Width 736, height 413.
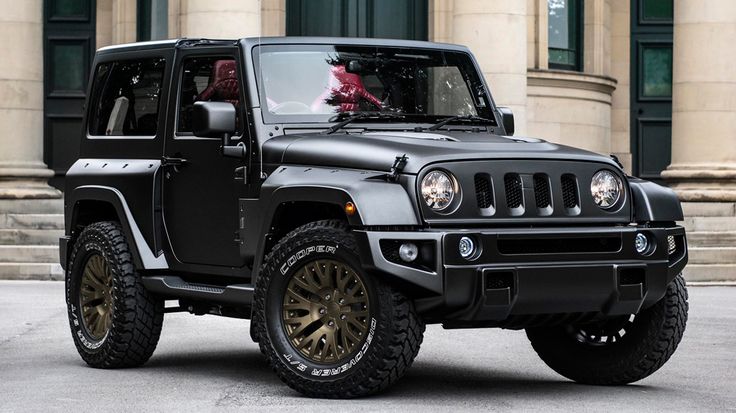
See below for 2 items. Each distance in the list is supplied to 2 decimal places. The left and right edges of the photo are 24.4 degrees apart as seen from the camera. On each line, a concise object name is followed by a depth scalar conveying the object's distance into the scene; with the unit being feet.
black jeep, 27.35
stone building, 70.85
